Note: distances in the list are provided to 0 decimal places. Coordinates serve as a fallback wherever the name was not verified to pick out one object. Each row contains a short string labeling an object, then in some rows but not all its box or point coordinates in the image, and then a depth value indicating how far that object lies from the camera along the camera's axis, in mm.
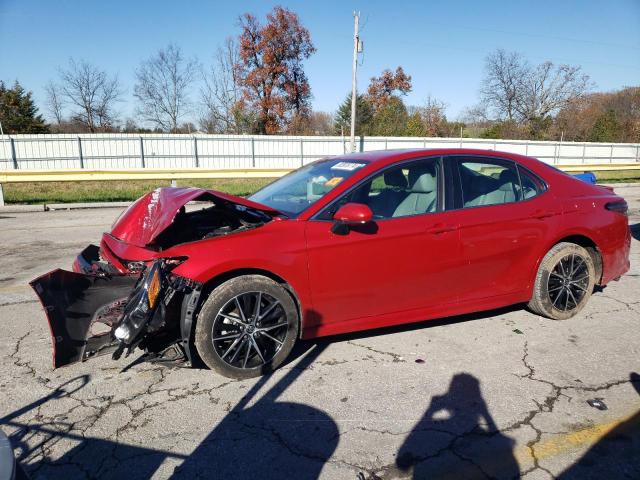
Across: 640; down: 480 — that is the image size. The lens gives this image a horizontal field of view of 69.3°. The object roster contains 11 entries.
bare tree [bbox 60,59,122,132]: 40312
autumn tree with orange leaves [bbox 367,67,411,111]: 54469
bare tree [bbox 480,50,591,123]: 49997
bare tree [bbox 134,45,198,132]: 40594
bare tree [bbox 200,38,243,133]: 40156
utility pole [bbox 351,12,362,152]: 23859
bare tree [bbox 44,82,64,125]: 41594
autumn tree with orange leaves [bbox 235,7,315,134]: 39062
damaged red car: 3252
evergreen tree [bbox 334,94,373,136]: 44725
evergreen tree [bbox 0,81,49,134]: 36678
